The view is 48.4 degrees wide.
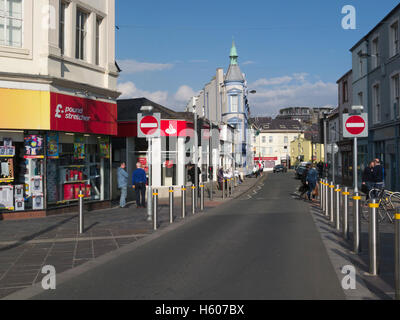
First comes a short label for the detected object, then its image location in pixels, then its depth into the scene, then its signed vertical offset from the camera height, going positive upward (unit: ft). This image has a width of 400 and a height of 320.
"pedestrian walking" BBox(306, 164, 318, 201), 65.92 -2.20
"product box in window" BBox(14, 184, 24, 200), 44.02 -2.70
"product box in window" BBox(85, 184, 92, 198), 52.70 -3.20
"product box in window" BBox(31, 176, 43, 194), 44.91 -2.01
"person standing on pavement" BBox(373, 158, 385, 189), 48.85 -1.45
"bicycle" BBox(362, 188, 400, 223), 39.42 -3.81
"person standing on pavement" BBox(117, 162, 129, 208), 56.75 -2.35
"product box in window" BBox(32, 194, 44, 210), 45.06 -3.71
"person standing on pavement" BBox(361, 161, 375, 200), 49.57 -1.80
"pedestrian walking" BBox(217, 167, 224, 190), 91.40 -2.53
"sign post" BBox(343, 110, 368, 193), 38.96 +3.25
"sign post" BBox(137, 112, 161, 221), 41.27 +3.53
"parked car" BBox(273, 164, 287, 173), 263.08 -2.74
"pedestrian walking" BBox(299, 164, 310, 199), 68.49 -2.96
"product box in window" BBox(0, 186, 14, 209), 43.34 -3.08
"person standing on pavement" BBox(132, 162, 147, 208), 56.69 -2.68
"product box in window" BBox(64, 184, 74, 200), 48.96 -2.99
